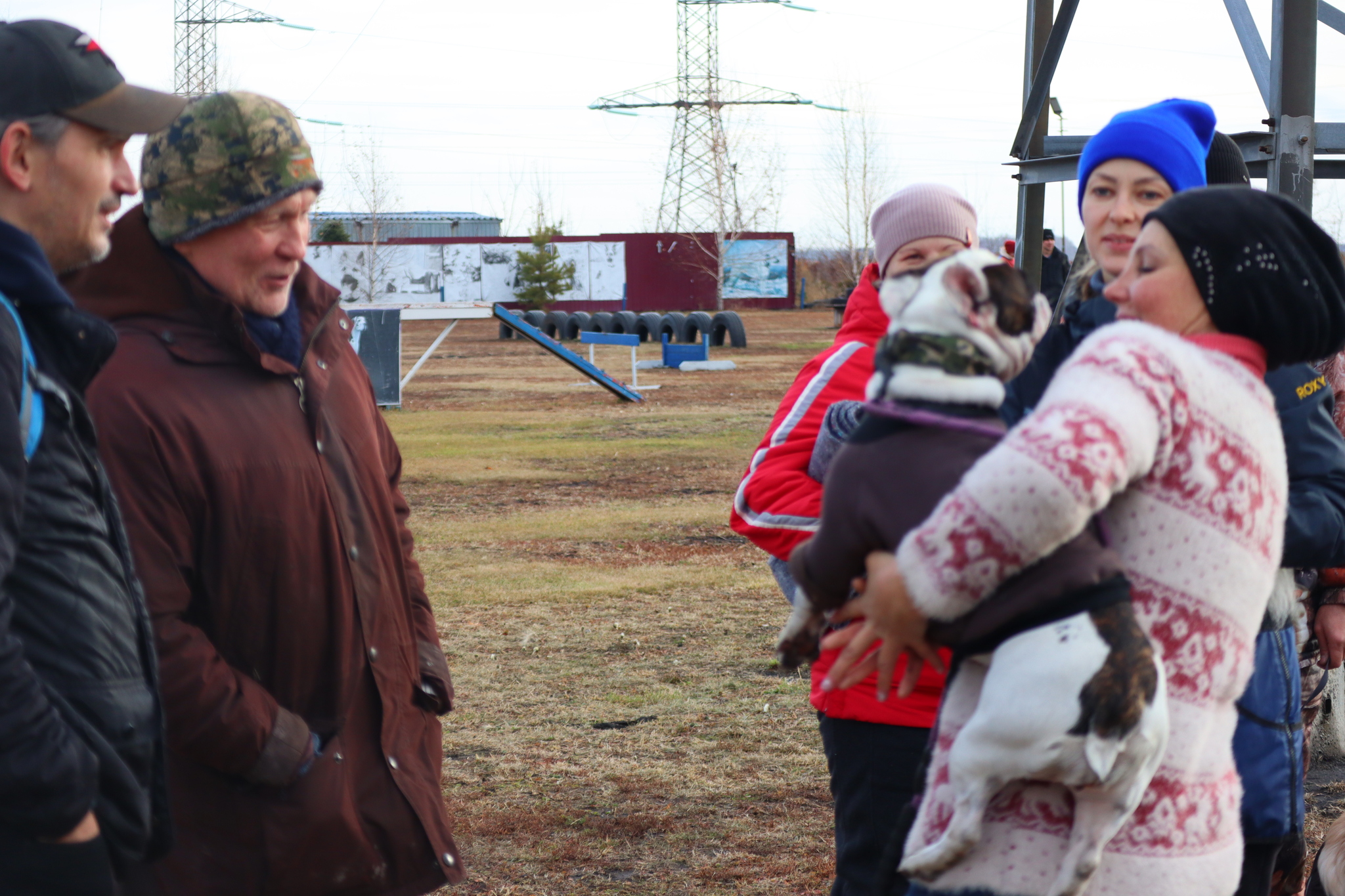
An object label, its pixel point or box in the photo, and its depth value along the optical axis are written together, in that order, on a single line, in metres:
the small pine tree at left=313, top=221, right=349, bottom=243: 53.62
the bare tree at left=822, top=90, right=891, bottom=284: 54.97
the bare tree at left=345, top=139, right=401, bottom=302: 49.12
